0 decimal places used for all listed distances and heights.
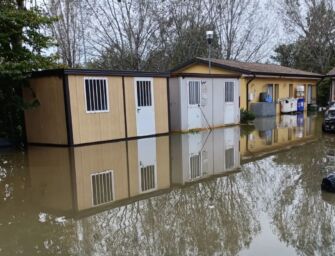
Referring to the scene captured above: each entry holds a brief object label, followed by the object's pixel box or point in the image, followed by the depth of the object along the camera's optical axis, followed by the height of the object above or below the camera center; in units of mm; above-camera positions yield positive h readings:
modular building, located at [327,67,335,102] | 25234 -238
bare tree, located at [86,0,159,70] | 23641 +4223
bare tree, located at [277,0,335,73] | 30969 +5475
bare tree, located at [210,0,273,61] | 28484 +5086
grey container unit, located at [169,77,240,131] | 13844 -489
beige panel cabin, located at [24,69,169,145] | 10844 -402
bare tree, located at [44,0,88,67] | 23875 +4514
